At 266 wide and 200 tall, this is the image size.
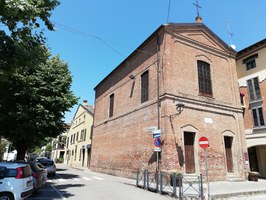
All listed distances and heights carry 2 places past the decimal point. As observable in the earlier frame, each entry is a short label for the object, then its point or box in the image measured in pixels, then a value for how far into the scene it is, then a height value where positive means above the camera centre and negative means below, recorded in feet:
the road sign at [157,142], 38.51 +2.05
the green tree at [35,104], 44.91 +10.71
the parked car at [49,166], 55.01 -3.95
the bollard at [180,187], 29.22 -4.85
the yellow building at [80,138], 97.04 +7.23
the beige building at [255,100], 61.82 +16.95
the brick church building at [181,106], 43.78 +11.27
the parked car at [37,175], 29.48 -3.70
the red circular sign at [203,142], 29.71 +1.70
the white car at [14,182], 21.80 -3.39
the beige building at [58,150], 164.78 +1.09
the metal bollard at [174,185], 30.32 -4.71
